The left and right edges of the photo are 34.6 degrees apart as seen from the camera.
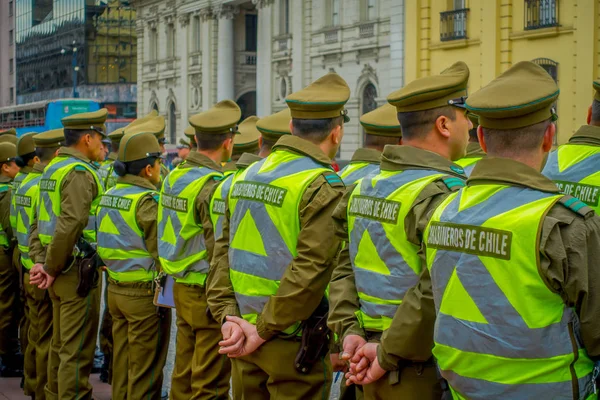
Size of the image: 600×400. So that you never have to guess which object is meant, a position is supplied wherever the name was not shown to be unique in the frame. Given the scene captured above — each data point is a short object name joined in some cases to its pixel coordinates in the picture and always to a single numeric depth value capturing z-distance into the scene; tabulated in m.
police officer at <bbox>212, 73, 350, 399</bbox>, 4.37
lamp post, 67.51
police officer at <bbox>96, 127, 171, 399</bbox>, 6.59
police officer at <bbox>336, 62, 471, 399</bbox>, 3.69
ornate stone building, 31.55
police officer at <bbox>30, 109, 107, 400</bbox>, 7.02
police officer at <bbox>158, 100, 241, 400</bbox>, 5.91
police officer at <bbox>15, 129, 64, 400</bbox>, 7.70
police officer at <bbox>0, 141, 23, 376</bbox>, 9.38
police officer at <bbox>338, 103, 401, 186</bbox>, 5.00
